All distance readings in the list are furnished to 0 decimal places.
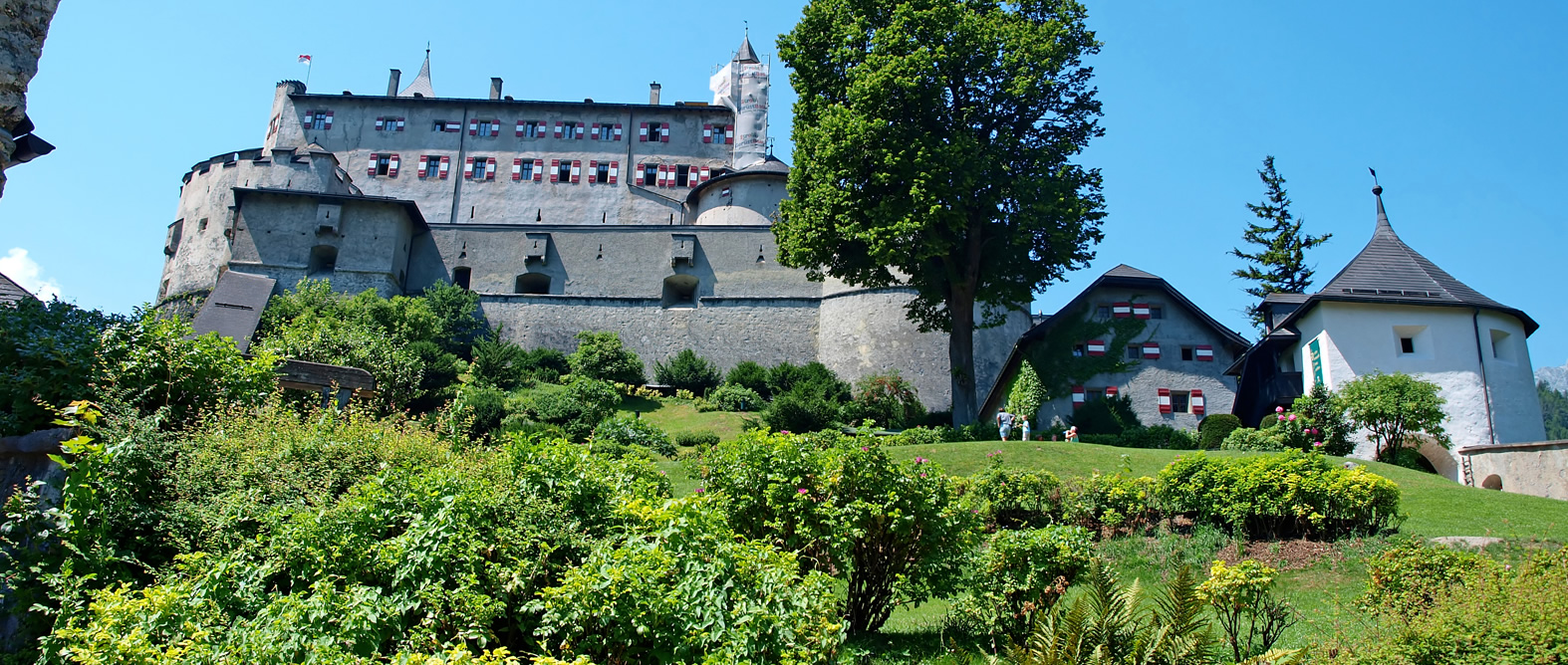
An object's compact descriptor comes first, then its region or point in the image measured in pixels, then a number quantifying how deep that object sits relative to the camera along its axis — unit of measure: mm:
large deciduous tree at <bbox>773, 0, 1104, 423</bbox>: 26203
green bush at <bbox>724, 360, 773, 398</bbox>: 40875
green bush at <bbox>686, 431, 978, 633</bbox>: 8500
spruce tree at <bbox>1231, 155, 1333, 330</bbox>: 45188
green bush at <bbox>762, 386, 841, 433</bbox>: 32781
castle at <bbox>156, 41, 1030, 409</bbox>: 45469
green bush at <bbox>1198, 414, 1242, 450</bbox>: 27375
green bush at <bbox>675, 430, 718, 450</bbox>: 30734
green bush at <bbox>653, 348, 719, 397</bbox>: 41812
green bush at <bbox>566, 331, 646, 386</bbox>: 41188
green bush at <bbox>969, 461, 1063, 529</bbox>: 14648
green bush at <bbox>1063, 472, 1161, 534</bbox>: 14211
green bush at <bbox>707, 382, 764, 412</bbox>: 38344
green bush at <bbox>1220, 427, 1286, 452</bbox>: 23469
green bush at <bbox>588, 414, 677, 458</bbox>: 28234
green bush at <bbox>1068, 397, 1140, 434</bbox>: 31438
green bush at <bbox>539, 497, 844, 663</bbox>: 6320
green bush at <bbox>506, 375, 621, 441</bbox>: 33156
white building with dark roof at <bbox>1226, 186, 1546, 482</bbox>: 26625
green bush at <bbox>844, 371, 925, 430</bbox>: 36312
